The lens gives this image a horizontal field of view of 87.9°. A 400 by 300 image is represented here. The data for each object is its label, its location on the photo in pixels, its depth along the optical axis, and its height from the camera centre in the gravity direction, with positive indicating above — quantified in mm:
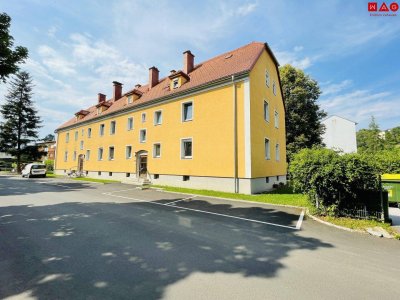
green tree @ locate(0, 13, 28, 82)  10039 +5676
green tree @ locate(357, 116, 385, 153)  41472 +6528
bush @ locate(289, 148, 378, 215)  7438 -329
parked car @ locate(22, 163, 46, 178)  27906 -417
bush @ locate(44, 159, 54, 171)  43062 +426
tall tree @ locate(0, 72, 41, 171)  37406 +8699
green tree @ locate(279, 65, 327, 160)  28625 +8226
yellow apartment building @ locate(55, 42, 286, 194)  14961 +3567
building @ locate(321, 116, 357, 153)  42156 +7468
